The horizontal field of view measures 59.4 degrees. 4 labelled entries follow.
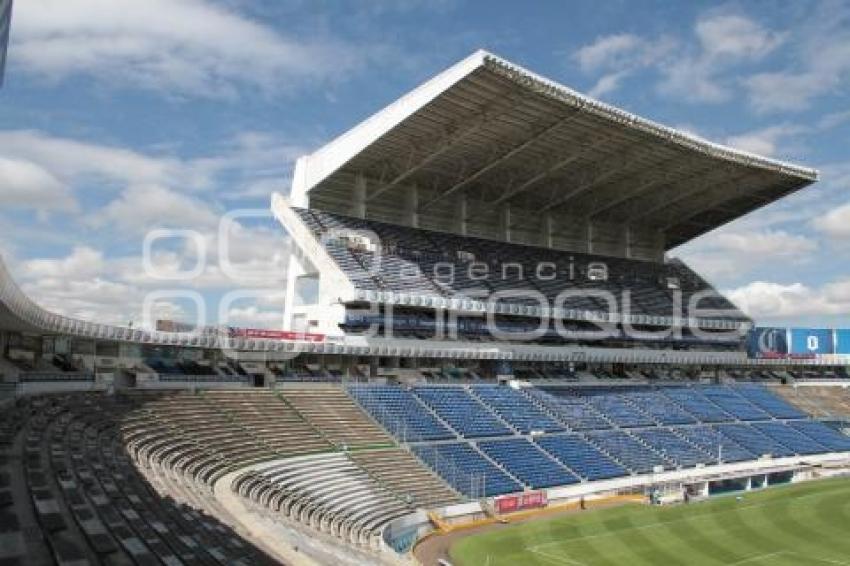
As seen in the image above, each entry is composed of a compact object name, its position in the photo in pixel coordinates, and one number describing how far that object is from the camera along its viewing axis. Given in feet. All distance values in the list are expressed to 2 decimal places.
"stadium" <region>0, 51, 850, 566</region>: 74.33
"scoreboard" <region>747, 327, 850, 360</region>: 269.64
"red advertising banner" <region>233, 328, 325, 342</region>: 139.33
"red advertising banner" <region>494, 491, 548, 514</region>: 124.88
